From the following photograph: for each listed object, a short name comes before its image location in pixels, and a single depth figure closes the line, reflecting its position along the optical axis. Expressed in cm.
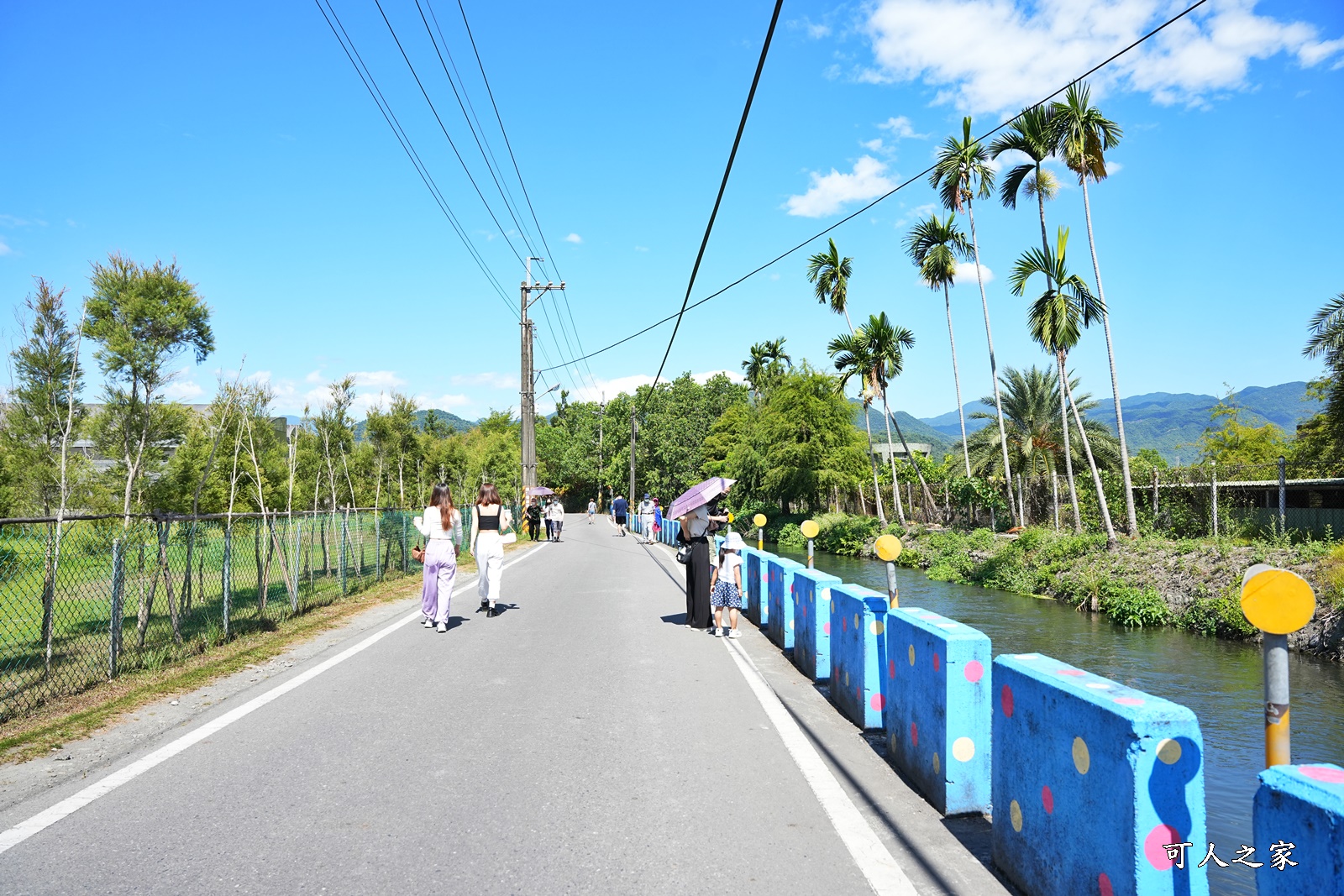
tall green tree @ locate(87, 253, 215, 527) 1086
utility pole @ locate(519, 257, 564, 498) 3228
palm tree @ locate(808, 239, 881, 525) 4475
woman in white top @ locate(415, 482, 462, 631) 1056
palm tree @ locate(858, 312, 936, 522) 3984
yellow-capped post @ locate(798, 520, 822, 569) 1030
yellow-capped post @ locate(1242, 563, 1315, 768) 260
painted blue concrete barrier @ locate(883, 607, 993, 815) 437
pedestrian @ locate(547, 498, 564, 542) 3328
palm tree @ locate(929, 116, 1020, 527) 3497
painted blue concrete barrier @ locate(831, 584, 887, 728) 615
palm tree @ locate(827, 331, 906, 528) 4062
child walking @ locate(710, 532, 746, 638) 1038
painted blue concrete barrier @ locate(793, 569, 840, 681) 785
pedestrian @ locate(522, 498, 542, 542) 3172
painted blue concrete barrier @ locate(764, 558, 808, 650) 944
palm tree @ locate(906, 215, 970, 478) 3784
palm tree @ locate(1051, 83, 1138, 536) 2406
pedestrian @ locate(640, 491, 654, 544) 3612
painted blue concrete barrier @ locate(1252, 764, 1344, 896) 203
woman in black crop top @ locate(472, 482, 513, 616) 1171
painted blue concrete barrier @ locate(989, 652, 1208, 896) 272
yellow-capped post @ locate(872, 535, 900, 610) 594
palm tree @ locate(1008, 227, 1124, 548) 2464
